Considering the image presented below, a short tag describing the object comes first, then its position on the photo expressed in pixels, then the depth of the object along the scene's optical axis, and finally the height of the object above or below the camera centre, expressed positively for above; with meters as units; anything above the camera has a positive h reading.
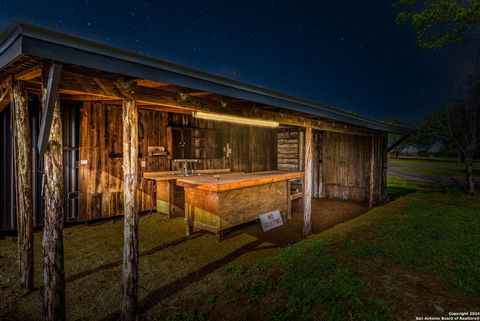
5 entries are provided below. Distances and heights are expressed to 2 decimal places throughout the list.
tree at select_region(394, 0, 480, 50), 13.47 +7.61
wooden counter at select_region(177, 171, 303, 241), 5.78 -1.12
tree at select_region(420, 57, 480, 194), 12.62 +1.76
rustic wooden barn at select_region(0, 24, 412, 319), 2.76 +0.42
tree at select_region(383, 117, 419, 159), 46.22 +2.89
